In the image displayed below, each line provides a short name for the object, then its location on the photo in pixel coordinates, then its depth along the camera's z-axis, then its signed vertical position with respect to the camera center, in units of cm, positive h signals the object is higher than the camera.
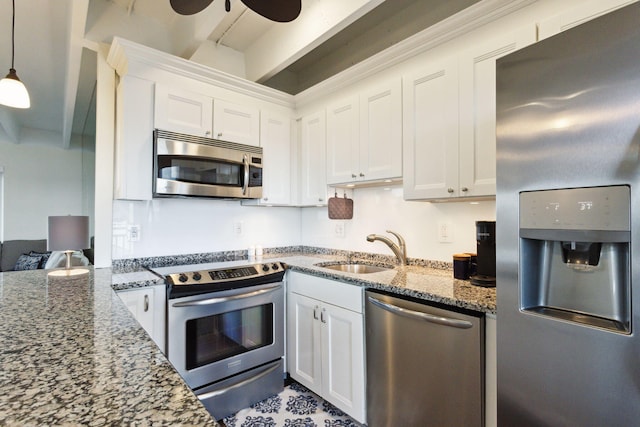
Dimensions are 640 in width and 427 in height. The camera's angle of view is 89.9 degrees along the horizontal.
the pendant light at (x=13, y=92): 192 +75
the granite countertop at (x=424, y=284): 136 -35
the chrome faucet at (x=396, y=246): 230 -22
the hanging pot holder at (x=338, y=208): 263 +7
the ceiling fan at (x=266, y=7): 144 +96
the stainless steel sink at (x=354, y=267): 249 -41
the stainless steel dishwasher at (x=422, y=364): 132 -68
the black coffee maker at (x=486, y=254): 157 -19
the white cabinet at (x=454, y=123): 163 +52
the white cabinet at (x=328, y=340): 183 -79
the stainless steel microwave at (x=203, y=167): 223 +36
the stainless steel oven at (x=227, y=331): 192 -75
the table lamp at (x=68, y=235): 184 -11
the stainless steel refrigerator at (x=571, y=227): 90 -4
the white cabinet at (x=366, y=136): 211 +58
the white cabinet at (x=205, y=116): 229 +77
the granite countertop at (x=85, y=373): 50 -31
